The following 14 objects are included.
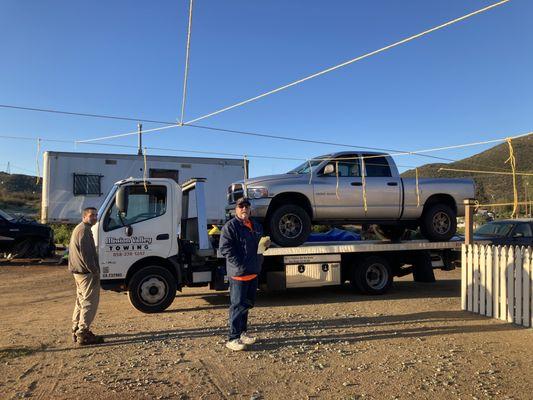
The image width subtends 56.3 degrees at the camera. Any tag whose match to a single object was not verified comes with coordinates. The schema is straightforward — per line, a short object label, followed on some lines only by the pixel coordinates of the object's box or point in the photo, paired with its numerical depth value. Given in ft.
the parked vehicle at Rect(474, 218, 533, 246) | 40.86
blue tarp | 36.11
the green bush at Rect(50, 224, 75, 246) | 73.00
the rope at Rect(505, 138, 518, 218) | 22.72
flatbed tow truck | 27.12
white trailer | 55.16
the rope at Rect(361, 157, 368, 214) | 32.55
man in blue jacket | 19.92
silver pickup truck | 30.45
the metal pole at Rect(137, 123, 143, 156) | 61.46
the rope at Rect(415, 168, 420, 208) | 33.70
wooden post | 29.32
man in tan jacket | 20.63
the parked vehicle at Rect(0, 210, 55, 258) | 53.16
